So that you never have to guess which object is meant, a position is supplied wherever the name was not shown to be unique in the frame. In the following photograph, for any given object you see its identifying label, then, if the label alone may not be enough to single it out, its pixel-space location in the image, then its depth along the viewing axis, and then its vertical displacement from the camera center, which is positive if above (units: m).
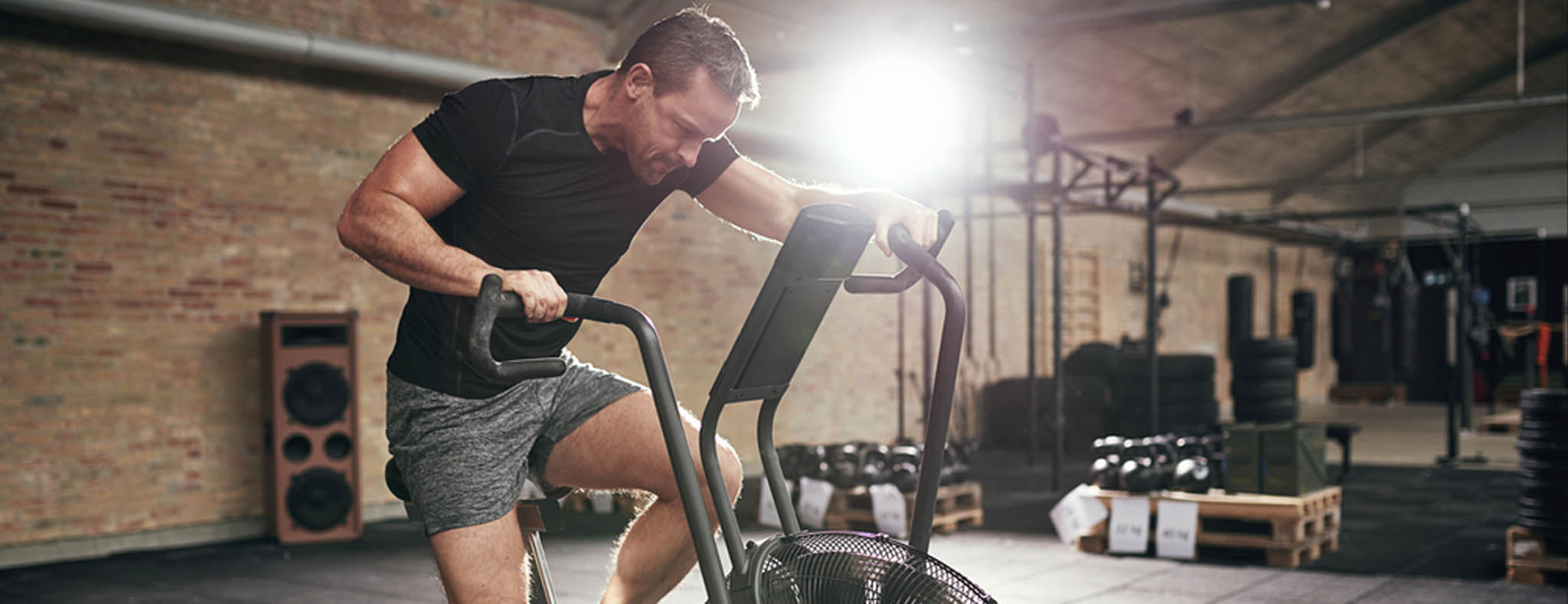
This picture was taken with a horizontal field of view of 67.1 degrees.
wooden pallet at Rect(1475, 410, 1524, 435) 12.43 -1.14
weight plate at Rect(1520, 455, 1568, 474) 4.68 -0.60
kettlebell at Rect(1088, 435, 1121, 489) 5.67 -0.73
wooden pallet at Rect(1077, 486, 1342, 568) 5.18 -0.97
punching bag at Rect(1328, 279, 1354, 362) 15.90 -0.03
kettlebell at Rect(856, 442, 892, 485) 6.07 -0.79
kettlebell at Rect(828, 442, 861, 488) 6.12 -0.79
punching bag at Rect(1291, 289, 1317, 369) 16.14 -0.13
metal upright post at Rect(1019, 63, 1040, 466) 7.46 +0.74
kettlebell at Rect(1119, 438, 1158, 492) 5.52 -0.74
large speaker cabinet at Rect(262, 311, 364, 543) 5.91 -0.58
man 1.71 +0.12
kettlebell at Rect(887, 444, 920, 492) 6.01 -0.77
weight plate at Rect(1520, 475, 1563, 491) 4.68 -0.67
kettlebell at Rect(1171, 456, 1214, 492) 5.56 -0.76
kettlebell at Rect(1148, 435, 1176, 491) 5.56 -0.69
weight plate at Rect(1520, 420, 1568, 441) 4.71 -0.46
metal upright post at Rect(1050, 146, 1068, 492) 7.20 +0.27
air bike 1.55 -0.11
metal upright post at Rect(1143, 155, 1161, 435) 7.62 +0.10
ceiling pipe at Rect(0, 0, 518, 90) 5.25 +1.34
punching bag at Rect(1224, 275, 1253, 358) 15.86 +0.14
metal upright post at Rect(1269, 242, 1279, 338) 18.39 +0.43
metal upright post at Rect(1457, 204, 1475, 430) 9.58 -0.31
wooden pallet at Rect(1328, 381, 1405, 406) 19.38 -1.28
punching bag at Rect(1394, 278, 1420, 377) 14.49 -0.10
